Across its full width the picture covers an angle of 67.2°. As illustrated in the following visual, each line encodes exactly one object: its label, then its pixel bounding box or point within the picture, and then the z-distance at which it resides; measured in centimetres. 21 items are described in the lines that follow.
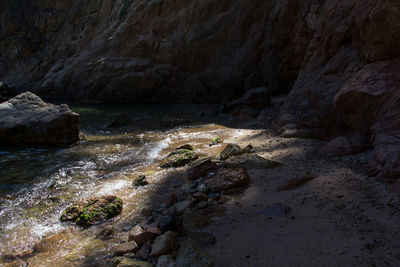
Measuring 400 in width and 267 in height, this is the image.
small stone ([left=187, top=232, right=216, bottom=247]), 305
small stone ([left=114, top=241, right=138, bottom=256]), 319
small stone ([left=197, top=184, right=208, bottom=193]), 442
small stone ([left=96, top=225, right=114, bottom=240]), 371
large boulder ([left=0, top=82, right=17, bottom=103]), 1734
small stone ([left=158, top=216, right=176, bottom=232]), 336
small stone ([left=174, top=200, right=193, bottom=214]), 390
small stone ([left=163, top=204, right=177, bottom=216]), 392
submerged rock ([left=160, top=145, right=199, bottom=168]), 611
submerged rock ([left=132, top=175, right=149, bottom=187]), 526
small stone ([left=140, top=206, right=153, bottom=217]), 420
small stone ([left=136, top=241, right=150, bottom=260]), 304
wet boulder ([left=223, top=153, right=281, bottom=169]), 496
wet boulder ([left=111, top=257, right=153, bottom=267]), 283
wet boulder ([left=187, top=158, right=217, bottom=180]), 513
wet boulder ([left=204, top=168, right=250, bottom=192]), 436
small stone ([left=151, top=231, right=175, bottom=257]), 300
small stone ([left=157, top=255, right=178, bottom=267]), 275
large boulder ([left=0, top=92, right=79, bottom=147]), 862
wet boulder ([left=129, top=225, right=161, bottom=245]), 329
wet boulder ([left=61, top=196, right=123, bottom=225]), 415
